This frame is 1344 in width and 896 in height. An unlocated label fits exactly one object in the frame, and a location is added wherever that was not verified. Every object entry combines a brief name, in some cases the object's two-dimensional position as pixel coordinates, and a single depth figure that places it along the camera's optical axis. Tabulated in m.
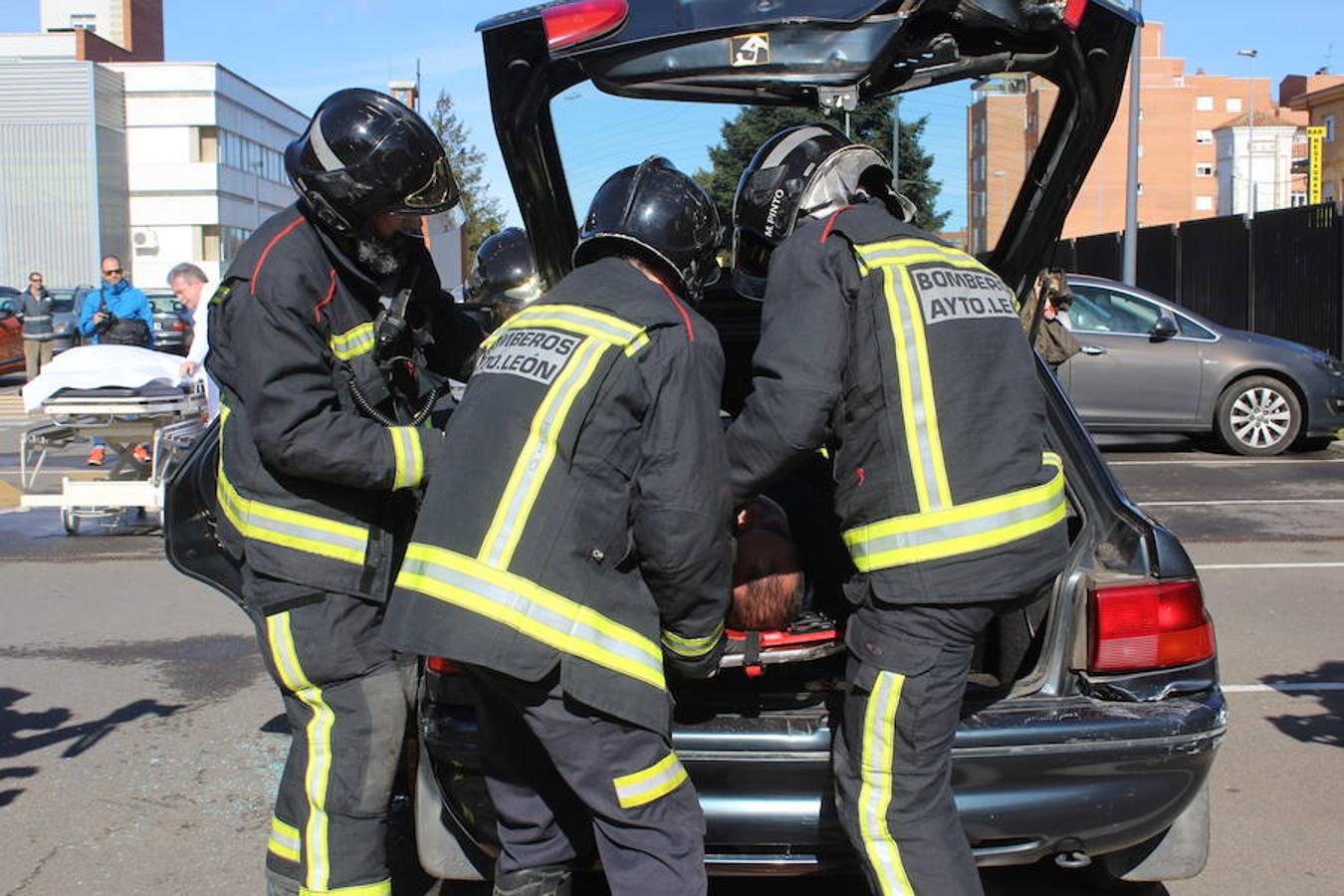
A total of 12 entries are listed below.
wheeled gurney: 8.65
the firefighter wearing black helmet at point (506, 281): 4.76
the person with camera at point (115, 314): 12.74
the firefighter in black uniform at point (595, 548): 2.77
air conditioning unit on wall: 57.47
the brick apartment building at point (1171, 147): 86.44
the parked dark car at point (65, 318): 21.47
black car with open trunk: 3.16
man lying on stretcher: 3.46
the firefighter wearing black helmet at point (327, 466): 3.16
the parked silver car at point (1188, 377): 12.68
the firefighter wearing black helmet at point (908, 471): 2.94
